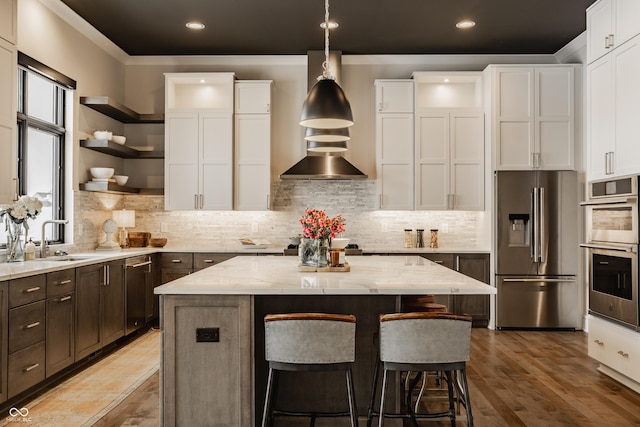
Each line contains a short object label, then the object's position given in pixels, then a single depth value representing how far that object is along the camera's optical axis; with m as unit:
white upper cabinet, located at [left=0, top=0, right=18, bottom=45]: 4.08
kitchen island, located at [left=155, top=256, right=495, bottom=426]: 2.91
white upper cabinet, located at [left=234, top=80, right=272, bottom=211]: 6.74
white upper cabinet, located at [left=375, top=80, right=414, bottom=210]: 6.73
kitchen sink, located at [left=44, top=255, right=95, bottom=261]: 4.89
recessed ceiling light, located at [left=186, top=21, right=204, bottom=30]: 5.82
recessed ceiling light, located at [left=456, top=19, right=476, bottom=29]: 5.80
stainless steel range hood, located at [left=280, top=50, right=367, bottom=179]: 6.52
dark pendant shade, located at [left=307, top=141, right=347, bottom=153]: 4.85
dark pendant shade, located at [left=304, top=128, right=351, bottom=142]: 4.32
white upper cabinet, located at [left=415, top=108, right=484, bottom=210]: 6.65
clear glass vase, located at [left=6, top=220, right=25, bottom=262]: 4.36
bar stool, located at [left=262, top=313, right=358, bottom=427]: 2.70
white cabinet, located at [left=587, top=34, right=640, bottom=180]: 4.02
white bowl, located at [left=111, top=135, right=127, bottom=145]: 6.20
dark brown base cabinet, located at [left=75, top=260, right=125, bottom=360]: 4.57
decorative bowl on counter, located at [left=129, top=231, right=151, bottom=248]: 6.72
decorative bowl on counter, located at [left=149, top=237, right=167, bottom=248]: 6.76
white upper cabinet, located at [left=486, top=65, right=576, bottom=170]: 6.38
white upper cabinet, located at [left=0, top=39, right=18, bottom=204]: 4.08
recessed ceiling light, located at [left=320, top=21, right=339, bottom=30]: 5.78
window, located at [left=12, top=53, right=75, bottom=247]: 4.85
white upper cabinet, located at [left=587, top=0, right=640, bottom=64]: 4.07
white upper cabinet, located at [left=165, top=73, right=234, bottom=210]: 6.71
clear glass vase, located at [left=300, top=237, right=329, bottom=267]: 3.86
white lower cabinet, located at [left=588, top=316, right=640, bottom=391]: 3.98
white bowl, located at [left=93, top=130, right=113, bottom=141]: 5.94
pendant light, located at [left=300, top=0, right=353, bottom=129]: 3.78
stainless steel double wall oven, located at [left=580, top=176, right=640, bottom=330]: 4.00
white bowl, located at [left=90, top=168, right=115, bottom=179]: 5.93
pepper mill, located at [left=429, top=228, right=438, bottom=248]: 6.85
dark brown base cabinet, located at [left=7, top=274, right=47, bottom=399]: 3.58
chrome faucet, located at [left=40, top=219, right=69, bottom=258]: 4.80
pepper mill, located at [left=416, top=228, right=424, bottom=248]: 6.81
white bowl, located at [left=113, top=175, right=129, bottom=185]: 6.41
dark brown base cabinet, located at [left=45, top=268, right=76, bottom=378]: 4.06
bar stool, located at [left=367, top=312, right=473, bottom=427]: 2.70
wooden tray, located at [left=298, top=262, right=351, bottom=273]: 3.72
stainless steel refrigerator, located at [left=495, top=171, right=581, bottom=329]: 6.26
